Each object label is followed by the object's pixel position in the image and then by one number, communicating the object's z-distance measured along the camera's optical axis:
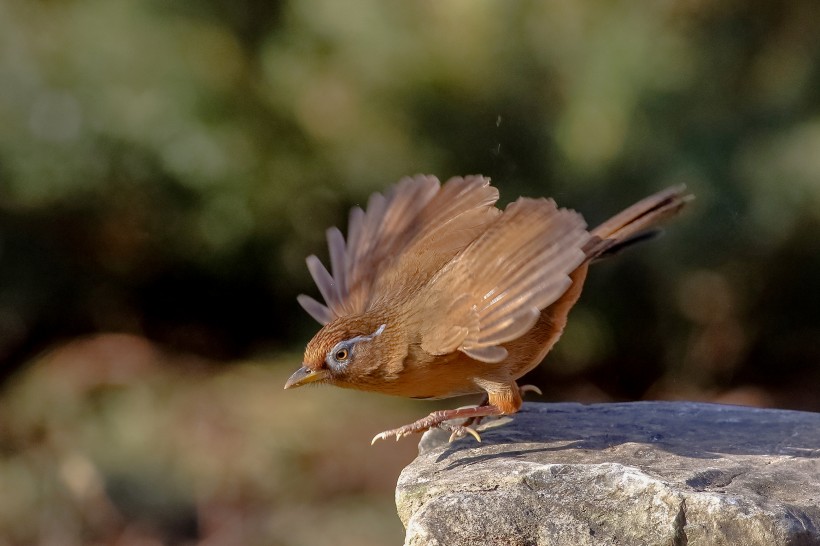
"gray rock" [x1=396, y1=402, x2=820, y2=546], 4.64
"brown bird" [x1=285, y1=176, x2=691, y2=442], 5.36
